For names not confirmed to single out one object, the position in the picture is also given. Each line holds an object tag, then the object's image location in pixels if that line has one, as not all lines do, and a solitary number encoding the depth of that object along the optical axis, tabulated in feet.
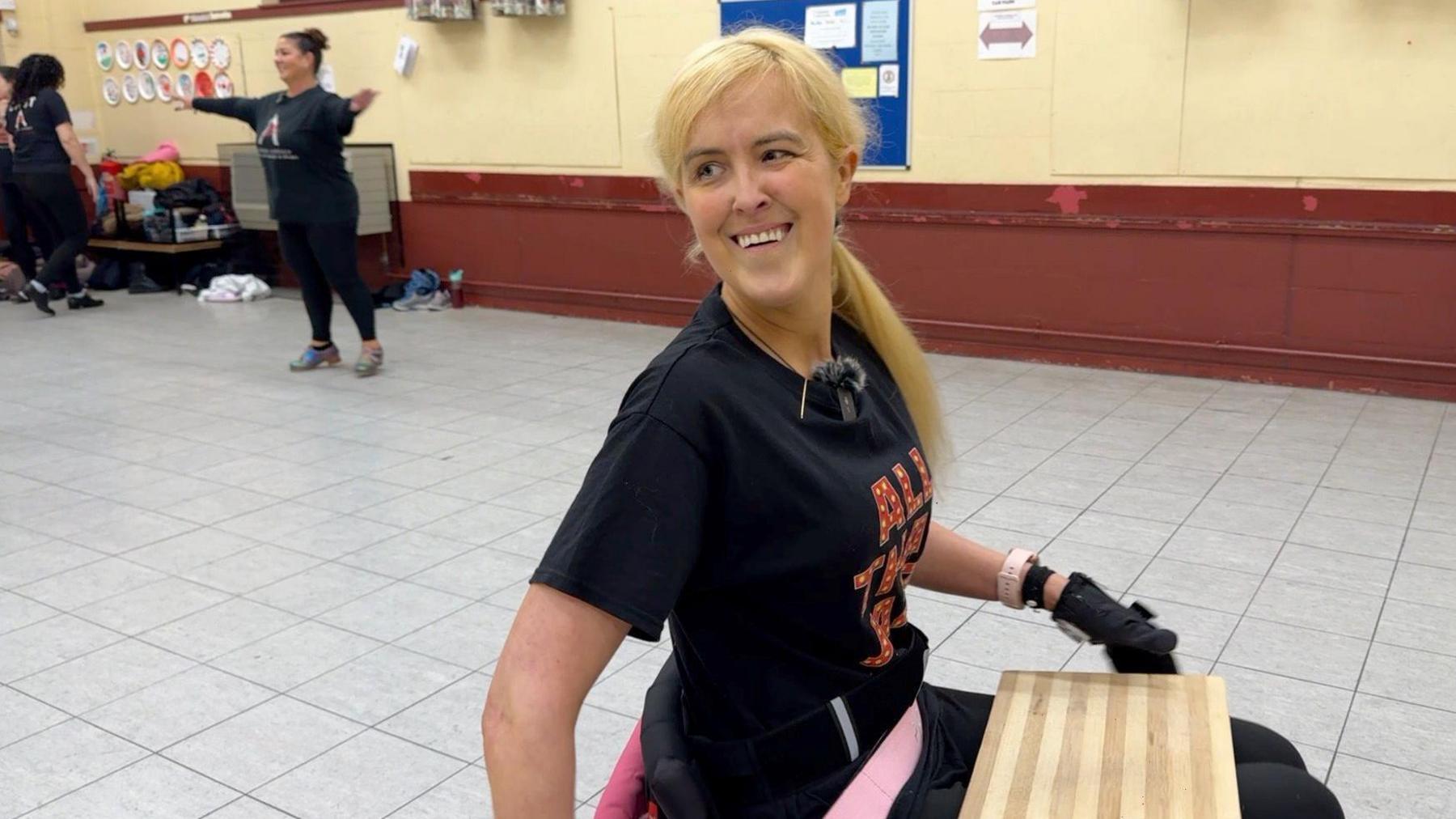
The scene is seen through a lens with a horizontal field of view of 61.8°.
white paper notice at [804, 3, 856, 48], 19.95
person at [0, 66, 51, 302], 27.53
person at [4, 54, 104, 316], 25.98
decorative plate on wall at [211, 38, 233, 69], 28.78
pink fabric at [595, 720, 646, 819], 4.26
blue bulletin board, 19.58
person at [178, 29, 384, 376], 18.69
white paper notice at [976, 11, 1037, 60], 18.47
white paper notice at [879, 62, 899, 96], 19.80
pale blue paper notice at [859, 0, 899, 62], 19.54
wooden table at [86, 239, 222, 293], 28.25
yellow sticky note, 20.04
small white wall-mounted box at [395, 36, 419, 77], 25.61
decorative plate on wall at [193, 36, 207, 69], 29.22
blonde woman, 3.65
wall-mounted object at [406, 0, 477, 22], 24.13
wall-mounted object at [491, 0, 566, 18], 23.08
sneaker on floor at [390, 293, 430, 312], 26.30
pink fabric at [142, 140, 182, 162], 30.27
